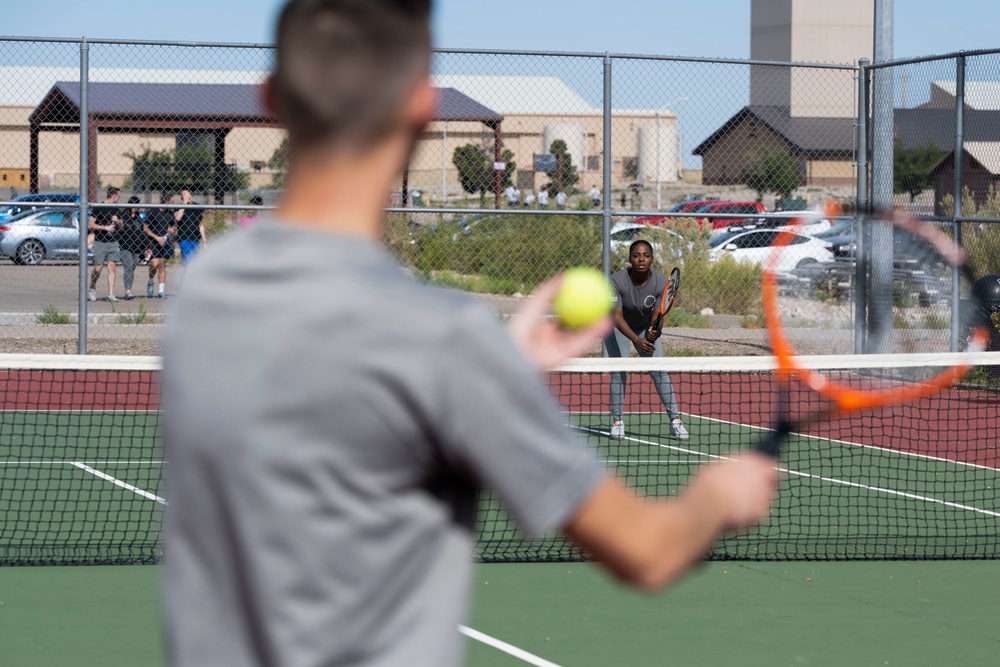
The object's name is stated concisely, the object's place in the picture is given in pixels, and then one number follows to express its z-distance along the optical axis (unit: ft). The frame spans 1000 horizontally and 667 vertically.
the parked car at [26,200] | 73.67
